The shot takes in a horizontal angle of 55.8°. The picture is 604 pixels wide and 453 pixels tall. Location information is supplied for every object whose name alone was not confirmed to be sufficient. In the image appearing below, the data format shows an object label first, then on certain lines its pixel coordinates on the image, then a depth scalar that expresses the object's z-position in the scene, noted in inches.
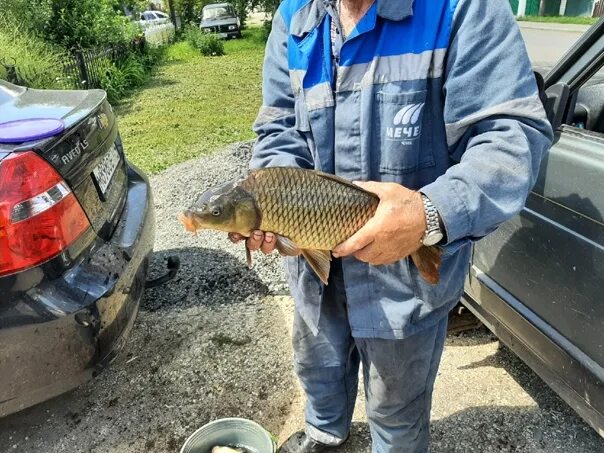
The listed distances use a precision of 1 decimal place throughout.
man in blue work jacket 60.3
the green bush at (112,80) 504.4
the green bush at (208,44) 930.1
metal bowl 96.4
